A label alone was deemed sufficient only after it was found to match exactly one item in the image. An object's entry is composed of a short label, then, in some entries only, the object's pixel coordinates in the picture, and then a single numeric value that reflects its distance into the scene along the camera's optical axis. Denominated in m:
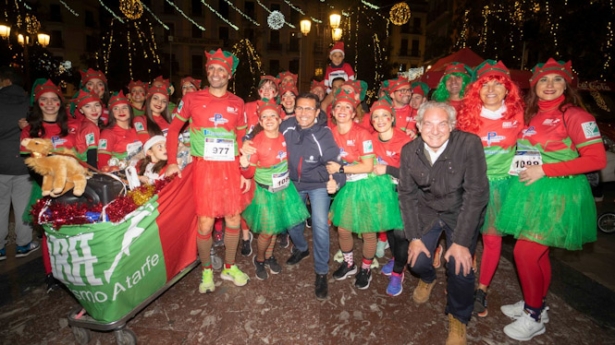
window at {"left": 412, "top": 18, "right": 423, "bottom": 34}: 52.62
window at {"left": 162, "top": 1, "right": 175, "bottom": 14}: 41.59
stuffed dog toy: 2.65
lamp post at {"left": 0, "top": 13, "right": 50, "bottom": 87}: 11.27
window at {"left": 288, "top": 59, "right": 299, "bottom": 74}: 44.75
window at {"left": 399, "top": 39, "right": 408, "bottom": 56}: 53.06
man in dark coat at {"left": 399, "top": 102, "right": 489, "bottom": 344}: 2.81
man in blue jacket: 3.73
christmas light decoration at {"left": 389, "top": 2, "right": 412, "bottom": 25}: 13.49
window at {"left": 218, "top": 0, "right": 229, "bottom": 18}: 42.50
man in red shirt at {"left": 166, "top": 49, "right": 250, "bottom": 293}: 3.65
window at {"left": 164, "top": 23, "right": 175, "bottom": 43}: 41.88
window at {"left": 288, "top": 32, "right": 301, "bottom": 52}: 44.10
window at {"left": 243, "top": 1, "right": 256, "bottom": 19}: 42.09
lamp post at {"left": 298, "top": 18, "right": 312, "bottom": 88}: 17.15
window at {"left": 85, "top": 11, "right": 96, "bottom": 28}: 37.09
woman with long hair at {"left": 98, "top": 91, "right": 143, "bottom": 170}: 4.13
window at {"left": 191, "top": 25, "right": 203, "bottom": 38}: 41.84
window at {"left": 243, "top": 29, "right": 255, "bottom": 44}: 33.21
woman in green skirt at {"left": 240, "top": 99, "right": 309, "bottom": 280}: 3.80
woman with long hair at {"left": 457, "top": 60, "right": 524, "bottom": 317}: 3.26
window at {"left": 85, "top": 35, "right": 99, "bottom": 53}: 25.39
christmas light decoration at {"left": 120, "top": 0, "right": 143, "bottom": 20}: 11.69
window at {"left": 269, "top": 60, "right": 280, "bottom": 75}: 44.09
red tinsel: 2.60
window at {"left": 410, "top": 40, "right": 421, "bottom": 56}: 52.84
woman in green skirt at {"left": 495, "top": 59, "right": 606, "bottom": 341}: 2.88
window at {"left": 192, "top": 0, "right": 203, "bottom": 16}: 42.16
